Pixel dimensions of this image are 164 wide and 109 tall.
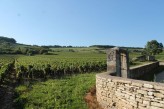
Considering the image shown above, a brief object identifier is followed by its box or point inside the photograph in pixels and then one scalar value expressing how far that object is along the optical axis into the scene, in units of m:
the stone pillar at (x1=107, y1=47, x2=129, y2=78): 7.05
